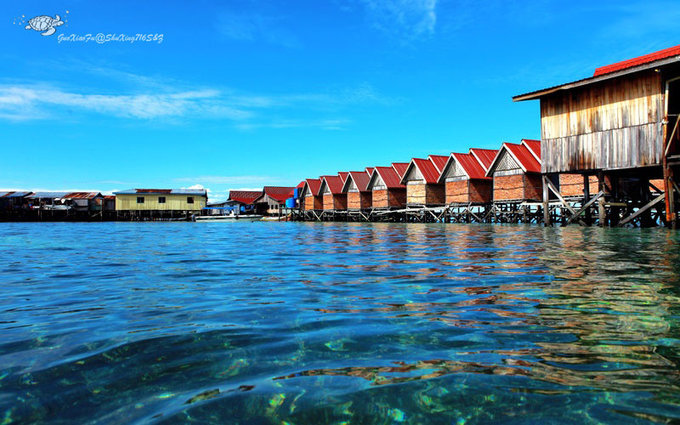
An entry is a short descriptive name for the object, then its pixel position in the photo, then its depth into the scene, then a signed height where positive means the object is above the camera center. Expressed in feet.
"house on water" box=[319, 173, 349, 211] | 185.06 +5.64
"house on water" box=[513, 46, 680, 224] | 57.77 +10.90
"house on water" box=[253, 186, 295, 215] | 241.47 +5.44
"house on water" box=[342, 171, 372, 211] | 167.53 +5.90
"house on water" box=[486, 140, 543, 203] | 104.32 +7.07
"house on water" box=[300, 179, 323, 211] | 199.54 +5.56
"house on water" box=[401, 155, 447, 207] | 134.41 +6.63
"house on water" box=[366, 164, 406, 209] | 151.33 +6.01
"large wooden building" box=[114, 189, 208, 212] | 214.69 +6.06
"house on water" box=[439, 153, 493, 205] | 120.06 +6.43
